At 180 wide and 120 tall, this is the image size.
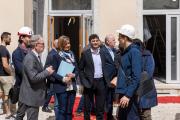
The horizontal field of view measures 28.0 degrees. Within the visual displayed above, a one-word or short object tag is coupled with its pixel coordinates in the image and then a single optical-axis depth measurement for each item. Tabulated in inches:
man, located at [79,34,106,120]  274.5
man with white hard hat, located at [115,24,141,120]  187.2
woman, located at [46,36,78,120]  251.7
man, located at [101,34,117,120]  278.3
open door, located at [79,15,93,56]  443.8
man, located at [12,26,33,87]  257.7
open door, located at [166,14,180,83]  431.7
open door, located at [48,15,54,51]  446.5
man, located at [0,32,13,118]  302.5
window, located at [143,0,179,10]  436.9
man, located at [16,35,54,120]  221.5
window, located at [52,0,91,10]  454.1
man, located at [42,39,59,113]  256.4
